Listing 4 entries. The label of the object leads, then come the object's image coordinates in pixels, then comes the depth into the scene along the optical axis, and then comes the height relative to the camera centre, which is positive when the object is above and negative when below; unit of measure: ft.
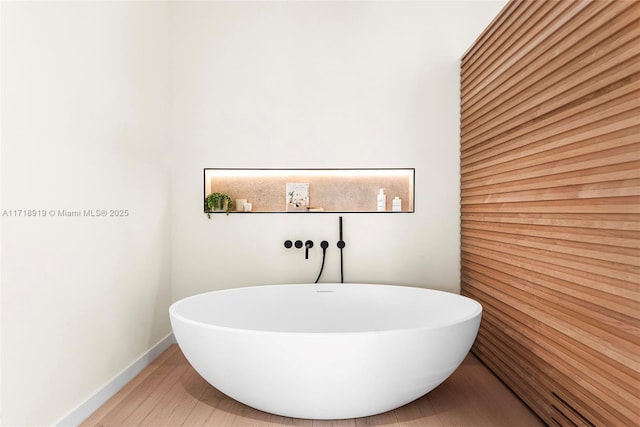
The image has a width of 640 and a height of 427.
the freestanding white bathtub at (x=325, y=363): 6.03 -2.25
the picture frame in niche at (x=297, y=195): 11.22 +0.41
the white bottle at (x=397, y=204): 11.02 +0.16
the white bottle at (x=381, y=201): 11.01 +0.24
